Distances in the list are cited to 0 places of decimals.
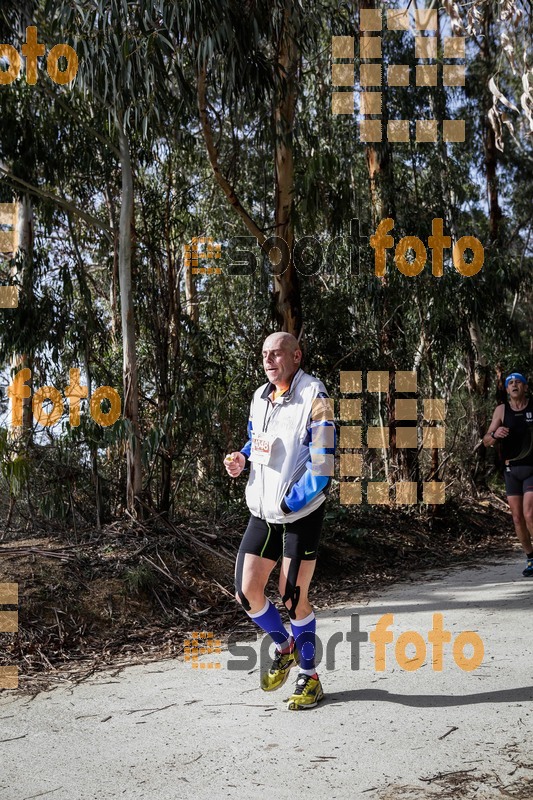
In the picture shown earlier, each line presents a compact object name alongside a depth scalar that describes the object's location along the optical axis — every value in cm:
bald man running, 450
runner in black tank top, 801
